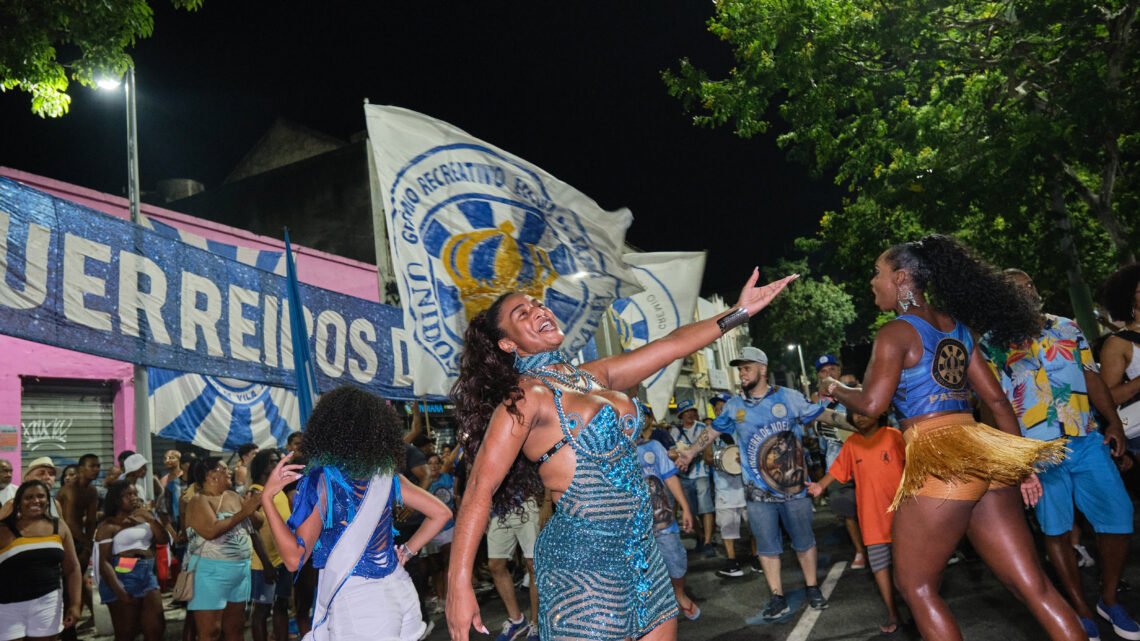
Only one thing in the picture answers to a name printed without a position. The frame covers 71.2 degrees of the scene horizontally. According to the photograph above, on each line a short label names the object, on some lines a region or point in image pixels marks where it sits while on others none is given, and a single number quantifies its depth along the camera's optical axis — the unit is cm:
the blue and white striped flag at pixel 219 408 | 1531
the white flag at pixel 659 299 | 1157
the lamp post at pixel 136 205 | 1155
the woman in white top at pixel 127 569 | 714
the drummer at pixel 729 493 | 1016
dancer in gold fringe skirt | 327
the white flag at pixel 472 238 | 691
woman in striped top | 607
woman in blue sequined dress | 262
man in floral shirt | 457
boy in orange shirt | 577
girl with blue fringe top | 377
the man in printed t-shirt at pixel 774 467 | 672
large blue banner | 621
